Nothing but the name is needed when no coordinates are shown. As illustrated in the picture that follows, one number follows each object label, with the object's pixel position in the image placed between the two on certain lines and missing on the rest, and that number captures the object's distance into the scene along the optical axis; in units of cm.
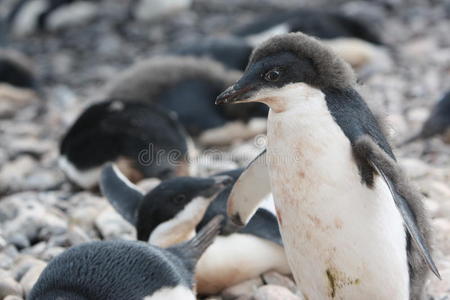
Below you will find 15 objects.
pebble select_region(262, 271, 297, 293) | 671
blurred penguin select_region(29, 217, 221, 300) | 518
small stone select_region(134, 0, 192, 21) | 1828
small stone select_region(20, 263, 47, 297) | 620
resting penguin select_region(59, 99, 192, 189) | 959
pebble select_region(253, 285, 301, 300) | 616
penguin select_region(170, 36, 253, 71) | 1356
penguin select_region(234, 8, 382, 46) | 1466
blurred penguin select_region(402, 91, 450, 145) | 1037
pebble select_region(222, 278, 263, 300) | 662
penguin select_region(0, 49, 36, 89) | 1491
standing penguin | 518
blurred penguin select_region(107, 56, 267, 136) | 1154
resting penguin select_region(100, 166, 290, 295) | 649
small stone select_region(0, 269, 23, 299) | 612
